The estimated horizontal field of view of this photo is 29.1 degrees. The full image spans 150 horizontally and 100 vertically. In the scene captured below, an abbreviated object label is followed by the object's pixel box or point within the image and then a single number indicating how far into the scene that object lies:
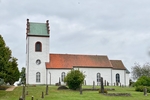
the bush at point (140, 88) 42.45
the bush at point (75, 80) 43.72
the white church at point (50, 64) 62.94
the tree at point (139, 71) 75.62
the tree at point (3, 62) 36.07
